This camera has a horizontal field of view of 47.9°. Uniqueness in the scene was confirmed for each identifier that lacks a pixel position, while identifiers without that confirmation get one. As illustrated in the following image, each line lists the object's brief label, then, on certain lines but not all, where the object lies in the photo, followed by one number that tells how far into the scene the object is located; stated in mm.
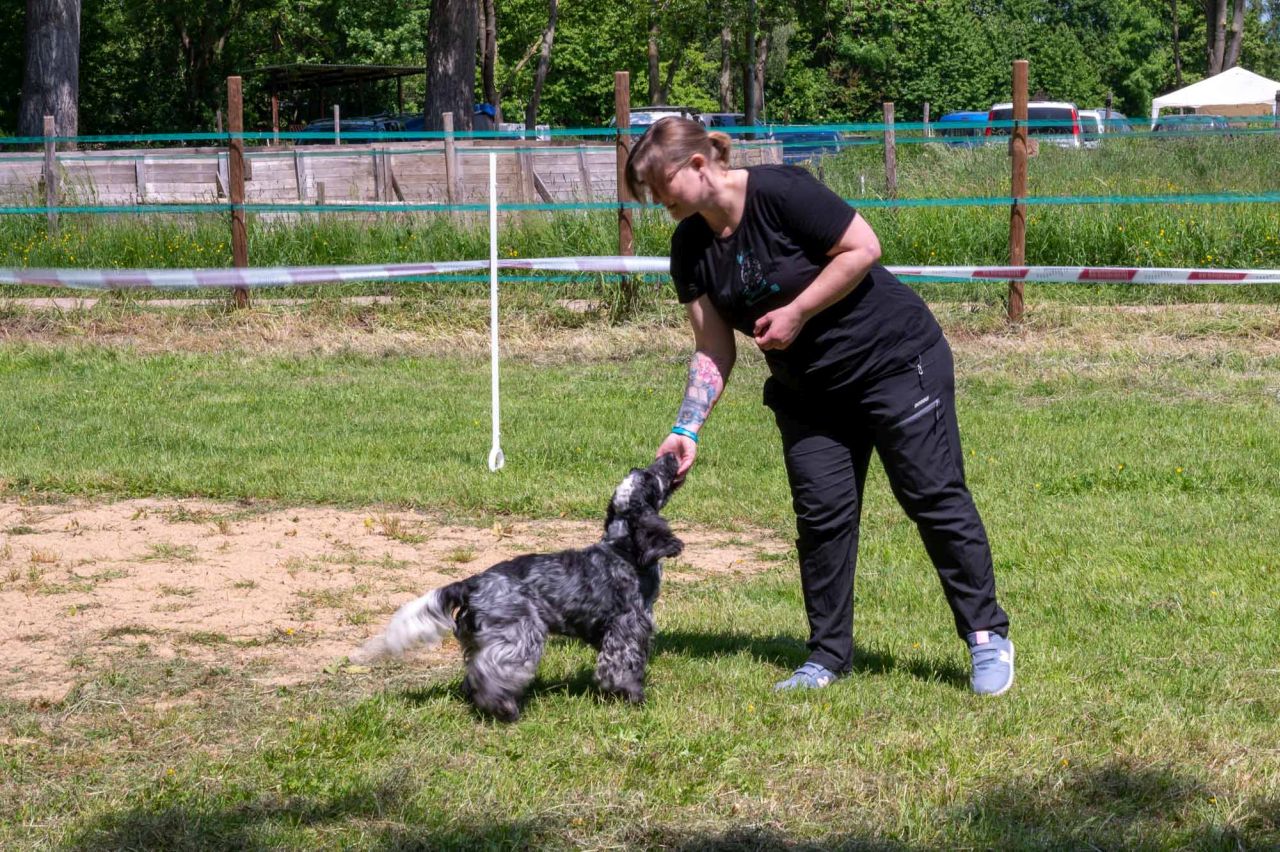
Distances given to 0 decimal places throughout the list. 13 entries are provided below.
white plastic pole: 8867
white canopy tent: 38250
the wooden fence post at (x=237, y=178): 14664
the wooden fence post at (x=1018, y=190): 13562
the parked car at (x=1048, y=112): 35644
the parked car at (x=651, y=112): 37219
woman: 4406
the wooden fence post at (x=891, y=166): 16531
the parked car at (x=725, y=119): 42969
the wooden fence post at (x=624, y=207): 14242
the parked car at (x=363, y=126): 40812
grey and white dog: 4516
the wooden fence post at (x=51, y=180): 16031
